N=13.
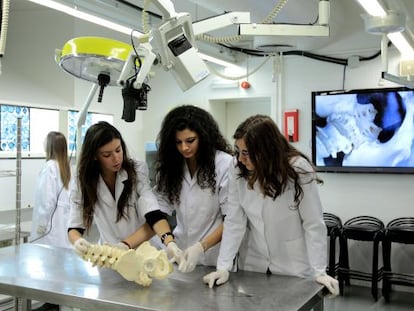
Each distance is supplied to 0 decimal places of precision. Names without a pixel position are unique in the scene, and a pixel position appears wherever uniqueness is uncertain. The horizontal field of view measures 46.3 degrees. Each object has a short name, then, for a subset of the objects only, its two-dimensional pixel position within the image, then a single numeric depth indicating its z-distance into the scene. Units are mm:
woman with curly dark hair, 2174
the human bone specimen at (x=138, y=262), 1705
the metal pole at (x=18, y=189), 2844
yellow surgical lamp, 1789
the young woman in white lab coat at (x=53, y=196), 3829
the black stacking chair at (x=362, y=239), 4246
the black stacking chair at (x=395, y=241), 4133
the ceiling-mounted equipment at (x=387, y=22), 2596
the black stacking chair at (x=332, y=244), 4418
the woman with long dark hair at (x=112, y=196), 2139
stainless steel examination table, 1537
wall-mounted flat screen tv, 4477
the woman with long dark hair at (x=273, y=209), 1891
